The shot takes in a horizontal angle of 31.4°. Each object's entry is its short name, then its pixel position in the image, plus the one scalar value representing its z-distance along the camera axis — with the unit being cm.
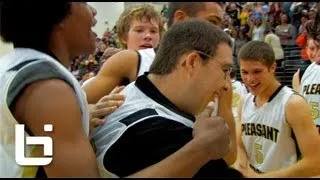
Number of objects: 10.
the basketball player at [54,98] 101
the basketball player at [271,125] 239
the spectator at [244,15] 1140
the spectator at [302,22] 939
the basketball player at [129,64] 192
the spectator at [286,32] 965
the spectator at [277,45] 872
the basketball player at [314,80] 311
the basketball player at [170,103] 114
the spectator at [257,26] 1055
